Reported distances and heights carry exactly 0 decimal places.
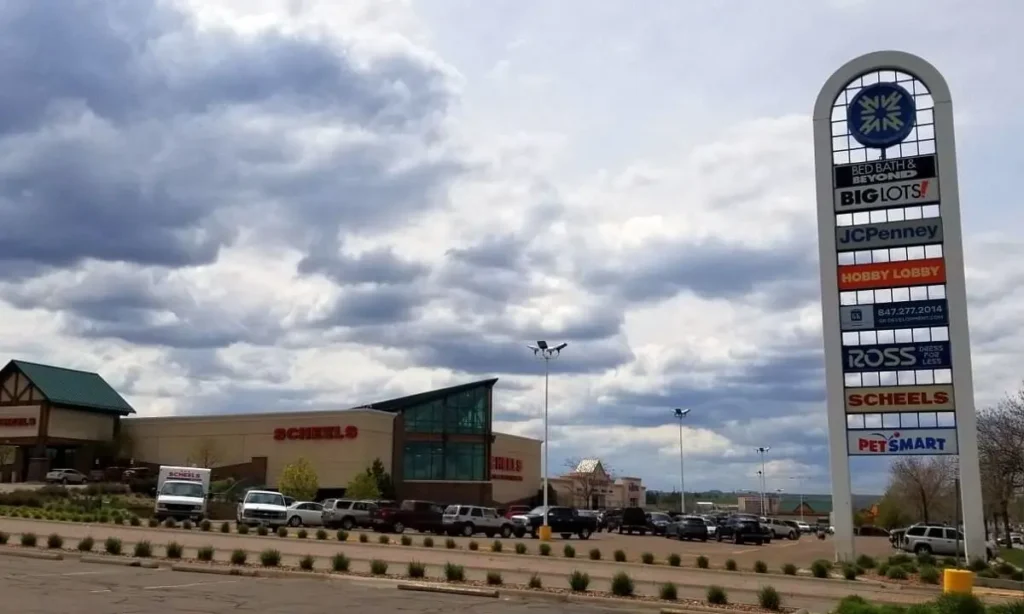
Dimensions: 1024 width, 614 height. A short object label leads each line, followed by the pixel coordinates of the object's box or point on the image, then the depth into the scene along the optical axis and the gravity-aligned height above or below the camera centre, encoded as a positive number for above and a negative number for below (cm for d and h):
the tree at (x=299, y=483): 7156 +63
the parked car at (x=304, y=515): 4906 -114
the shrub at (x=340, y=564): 2278 -165
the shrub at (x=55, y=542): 2536 -137
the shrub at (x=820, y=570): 2945 -213
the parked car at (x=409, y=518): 4912 -123
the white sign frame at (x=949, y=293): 3412 +747
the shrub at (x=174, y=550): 2389 -146
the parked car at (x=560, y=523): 5103 -148
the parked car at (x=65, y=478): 7512 +87
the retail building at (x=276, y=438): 7862 +447
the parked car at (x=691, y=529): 5662 -183
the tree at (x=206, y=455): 8144 +296
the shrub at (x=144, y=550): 2398 -147
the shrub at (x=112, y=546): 2456 -141
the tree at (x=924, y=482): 8025 +149
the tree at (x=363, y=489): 7184 +27
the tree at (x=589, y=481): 12194 +194
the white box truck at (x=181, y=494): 4250 -16
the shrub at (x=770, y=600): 1856 -191
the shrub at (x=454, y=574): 2128 -172
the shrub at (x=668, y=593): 1948 -190
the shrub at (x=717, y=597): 1908 -192
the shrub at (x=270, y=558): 2295 -155
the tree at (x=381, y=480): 7512 +99
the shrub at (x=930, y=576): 2778 -215
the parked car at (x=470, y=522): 5003 -141
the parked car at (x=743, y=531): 5644 -190
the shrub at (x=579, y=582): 2039 -180
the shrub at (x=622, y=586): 2005 -183
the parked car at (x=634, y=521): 6384 -162
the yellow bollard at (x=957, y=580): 1956 -158
